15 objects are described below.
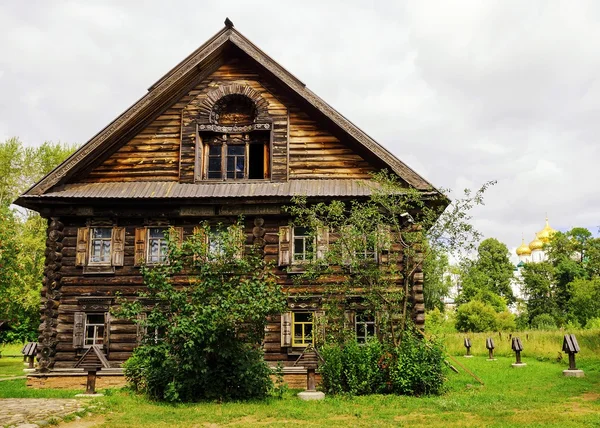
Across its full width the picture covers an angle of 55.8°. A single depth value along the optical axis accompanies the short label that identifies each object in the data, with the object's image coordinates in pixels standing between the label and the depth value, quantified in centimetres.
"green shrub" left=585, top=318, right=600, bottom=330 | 3663
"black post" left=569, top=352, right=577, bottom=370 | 1798
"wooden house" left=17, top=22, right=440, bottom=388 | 1781
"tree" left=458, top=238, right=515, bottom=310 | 5750
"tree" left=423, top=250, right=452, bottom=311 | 1565
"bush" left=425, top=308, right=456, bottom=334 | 1752
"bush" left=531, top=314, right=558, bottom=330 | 5001
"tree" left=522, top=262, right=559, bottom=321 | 5491
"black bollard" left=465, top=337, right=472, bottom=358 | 2805
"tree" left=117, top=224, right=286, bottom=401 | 1322
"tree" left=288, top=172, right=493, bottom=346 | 1534
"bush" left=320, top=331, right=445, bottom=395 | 1446
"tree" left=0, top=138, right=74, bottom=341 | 2810
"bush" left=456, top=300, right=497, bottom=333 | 4484
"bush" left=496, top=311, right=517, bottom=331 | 4519
